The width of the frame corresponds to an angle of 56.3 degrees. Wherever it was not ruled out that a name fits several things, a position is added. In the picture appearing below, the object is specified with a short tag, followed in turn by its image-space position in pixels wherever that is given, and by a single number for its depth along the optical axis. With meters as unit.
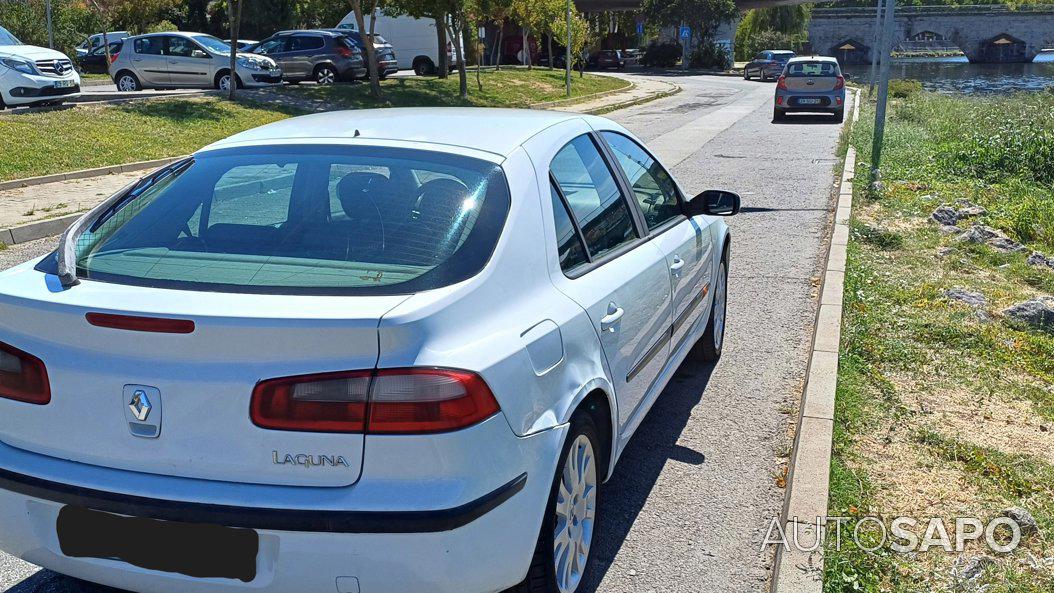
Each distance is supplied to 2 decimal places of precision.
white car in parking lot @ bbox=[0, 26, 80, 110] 17.08
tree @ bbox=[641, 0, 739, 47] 67.56
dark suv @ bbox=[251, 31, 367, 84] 29.03
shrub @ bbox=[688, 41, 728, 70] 68.72
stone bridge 101.44
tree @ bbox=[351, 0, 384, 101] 24.20
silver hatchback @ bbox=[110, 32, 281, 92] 25.38
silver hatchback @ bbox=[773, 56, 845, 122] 25.17
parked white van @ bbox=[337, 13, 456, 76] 38.56
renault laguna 2.56
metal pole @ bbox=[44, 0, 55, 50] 34.88
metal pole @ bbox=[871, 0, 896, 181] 12.88
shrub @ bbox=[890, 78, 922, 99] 36.54
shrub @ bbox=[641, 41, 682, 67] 68.75
